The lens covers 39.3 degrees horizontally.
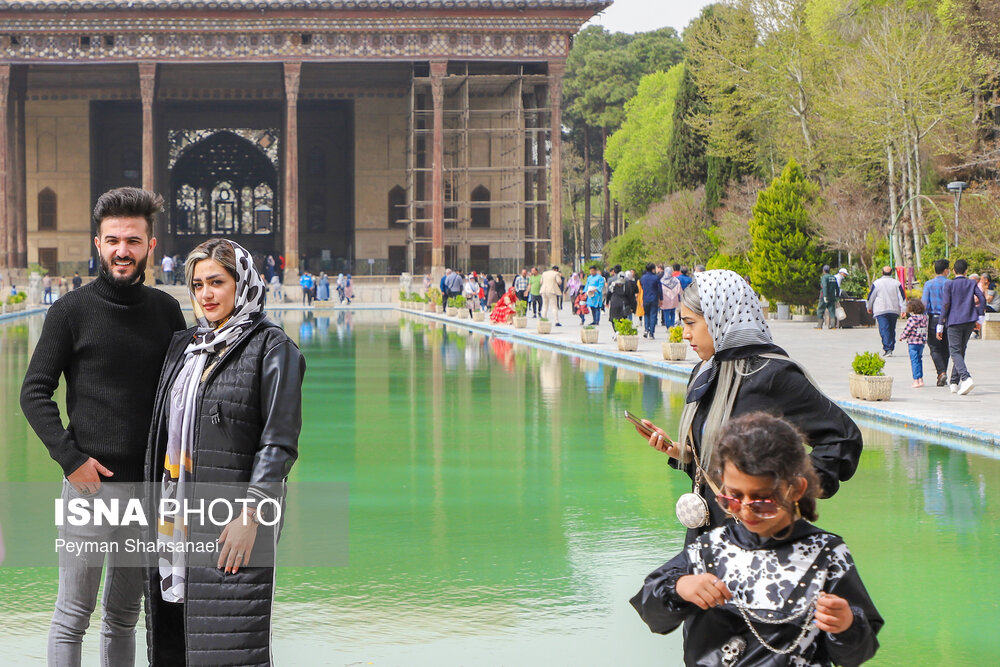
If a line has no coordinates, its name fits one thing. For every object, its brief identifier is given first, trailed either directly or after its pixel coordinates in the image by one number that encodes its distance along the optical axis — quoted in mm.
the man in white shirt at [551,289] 33469
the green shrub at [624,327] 23625
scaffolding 55938
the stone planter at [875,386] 14625
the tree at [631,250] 51469
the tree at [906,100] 31172
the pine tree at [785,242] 32719
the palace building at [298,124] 54656
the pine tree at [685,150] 46906
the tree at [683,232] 45031
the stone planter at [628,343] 23453
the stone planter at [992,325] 26047
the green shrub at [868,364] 14609
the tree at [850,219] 33969
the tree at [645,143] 62688
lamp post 27423
